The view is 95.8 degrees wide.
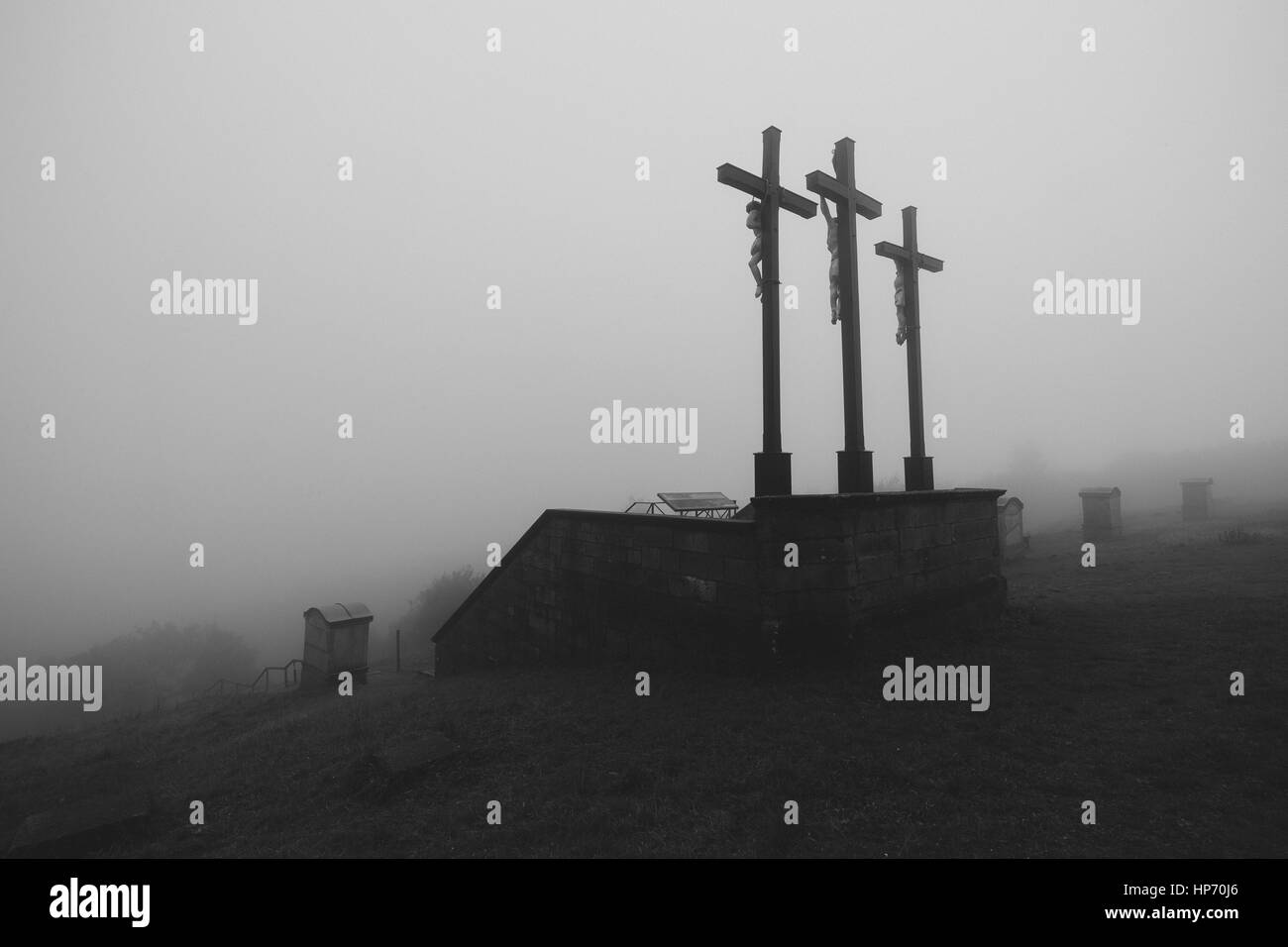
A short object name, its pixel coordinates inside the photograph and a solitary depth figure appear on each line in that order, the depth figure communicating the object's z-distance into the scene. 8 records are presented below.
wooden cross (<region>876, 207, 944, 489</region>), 10.70
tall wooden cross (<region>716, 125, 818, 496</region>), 7.96
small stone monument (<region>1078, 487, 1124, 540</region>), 20.64
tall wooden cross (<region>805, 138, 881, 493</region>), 8.93
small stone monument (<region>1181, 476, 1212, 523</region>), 22.12
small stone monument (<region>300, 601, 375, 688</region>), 14.45
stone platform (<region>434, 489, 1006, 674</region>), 7.24
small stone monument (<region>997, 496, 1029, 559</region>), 18.68
